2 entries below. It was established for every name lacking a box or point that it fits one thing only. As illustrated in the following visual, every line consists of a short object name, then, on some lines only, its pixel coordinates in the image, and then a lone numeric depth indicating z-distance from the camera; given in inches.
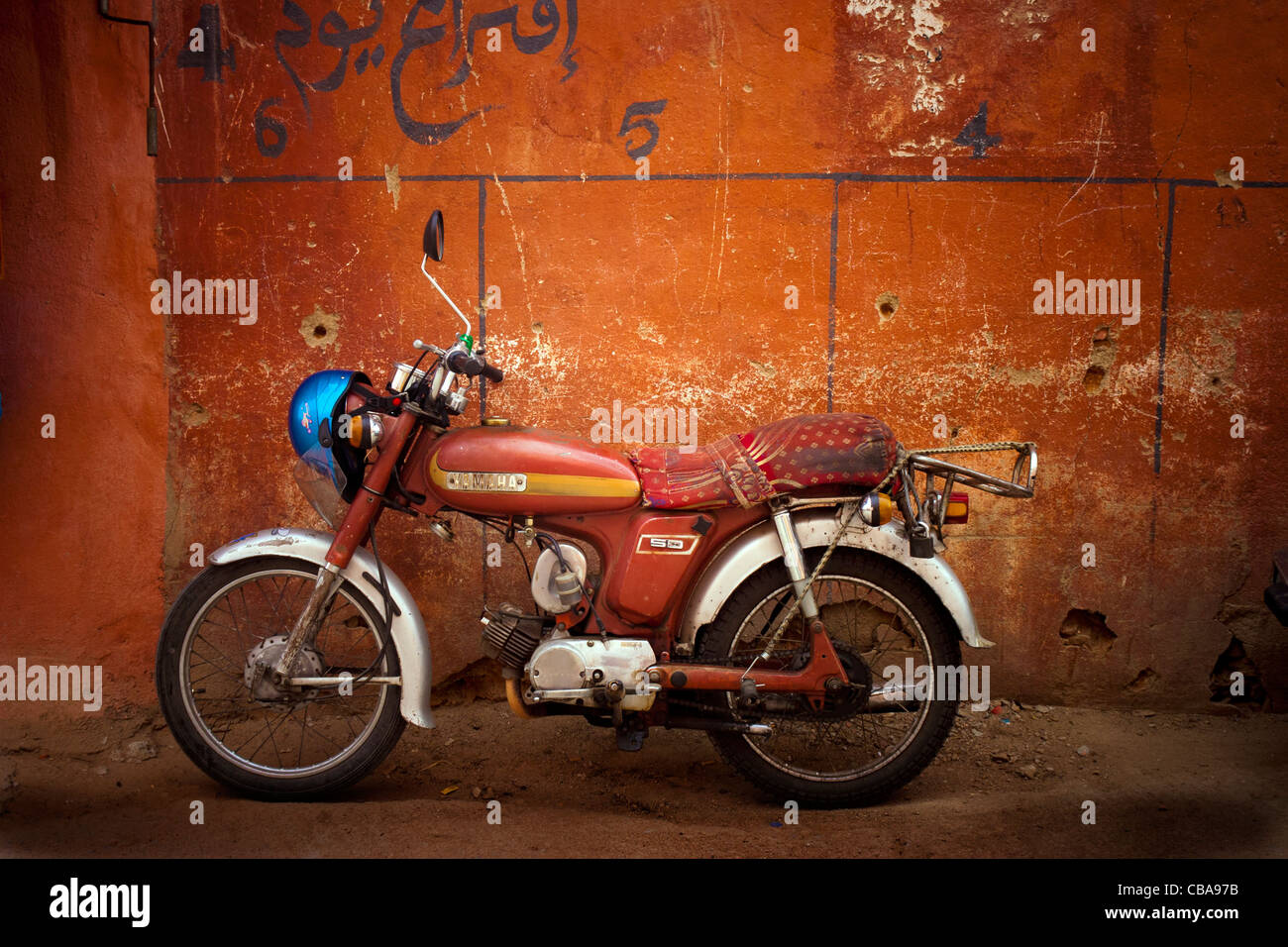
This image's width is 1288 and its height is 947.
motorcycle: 120.3
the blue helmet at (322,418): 121.0
